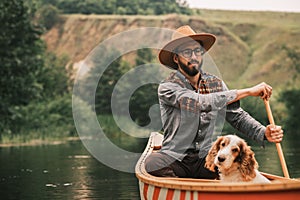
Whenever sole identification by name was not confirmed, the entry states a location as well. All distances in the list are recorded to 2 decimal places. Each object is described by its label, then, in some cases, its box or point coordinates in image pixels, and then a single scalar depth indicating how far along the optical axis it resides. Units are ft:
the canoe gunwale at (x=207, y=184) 16.99
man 20.62
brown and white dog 18.15
